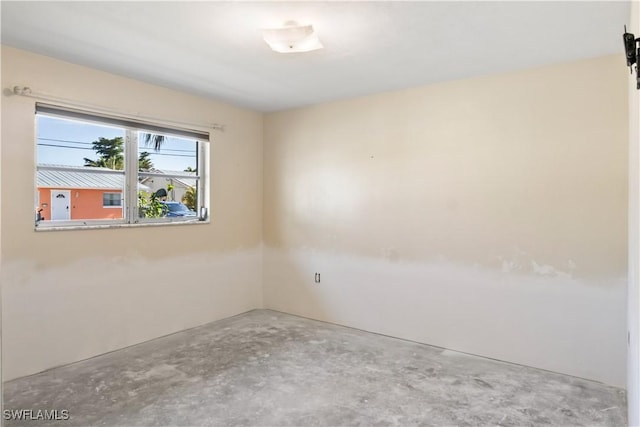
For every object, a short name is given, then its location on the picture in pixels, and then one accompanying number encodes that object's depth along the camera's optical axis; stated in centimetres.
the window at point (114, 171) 324
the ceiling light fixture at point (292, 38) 246
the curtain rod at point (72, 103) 297
